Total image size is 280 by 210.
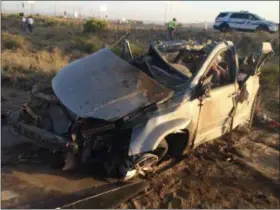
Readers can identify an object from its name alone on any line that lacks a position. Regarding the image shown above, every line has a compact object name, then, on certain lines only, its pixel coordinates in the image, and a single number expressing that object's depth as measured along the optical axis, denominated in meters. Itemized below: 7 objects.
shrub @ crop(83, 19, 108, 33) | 20.31
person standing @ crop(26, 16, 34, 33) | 18.94
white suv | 17.90
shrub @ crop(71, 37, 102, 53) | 12.33
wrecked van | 3.07
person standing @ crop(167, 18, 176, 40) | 15.41
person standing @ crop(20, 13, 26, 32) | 19.83
